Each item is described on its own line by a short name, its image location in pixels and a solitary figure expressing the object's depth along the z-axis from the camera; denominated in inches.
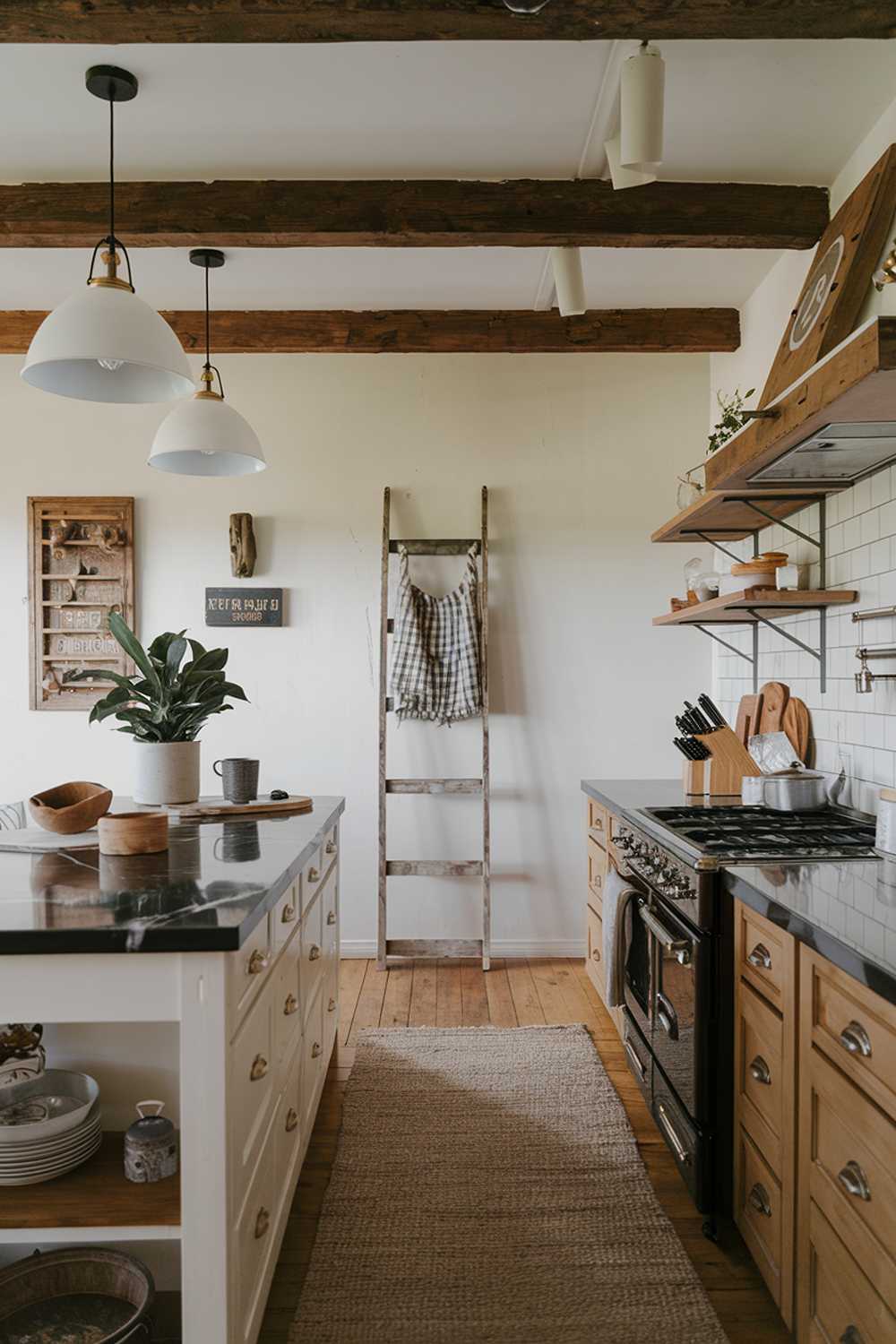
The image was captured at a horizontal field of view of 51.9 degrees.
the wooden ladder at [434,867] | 159.0
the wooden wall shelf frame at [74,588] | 164.7
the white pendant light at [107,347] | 74.9
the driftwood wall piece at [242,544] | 162.2
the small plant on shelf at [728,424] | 125.9
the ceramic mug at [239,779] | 108.5
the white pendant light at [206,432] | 101.7
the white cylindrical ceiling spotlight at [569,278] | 127.0
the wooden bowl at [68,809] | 84.3
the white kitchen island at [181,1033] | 55.9
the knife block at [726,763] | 124.2
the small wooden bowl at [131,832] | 77.2
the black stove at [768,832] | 84.8
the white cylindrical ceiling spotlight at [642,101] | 87.8
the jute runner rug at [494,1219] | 73.1
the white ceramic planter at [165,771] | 96.8
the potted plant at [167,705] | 92.5
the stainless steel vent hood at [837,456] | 86.4
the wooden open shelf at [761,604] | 105.8
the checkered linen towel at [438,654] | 161.3
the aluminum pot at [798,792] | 107.0
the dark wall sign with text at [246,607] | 164.9
